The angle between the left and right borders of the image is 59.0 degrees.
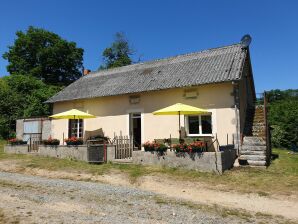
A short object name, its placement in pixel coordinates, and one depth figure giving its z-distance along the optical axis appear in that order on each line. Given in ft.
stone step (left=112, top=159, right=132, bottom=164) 39.92
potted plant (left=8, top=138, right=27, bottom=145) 56.66
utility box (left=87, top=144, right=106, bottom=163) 41.86
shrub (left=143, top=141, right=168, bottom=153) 37.00
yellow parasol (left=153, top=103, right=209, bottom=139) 38.37
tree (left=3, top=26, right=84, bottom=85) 128.98
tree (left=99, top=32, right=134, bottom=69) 149.38
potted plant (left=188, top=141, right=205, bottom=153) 34.63
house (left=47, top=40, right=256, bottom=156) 42.52
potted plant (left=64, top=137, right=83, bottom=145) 47.19
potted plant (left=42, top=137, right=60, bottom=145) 49.80
